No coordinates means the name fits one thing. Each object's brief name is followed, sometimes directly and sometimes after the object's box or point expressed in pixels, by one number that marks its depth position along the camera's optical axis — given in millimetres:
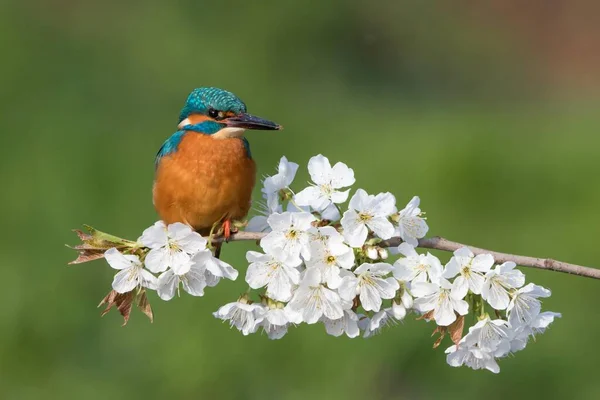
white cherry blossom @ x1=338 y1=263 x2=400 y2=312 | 4332
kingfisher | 6008
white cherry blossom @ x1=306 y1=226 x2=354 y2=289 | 4312
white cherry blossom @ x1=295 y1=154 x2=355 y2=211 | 4633
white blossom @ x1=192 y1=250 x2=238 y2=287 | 4507
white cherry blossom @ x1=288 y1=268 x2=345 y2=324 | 4363
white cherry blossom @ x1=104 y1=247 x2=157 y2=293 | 4489
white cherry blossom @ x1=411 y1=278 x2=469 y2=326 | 4363
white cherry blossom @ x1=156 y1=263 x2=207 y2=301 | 4535
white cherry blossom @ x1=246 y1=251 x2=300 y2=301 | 4348
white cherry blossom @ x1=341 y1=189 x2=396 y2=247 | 4336
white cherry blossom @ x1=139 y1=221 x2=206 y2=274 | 4457
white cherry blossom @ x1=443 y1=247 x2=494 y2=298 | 4242
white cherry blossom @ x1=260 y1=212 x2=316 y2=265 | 4320
